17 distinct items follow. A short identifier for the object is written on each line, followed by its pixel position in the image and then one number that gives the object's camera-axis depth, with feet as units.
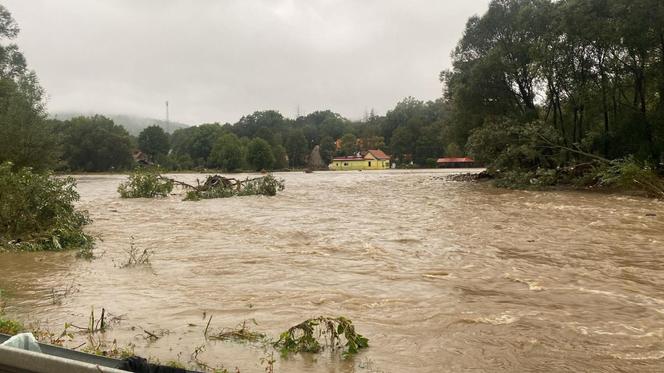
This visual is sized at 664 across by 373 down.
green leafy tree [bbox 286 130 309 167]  378.12
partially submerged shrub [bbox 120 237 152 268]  28.96
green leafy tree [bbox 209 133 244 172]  314.76
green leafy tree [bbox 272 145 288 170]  344.69
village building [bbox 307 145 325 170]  379.14
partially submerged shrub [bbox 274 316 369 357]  15.16
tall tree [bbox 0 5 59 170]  92.79
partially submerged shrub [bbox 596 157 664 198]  66.69
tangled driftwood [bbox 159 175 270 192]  88.63
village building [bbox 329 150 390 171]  334.44
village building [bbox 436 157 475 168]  293.16
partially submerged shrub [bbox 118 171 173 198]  87.35
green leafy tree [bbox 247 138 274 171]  315.99
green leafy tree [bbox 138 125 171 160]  394.11
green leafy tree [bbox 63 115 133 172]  288.30
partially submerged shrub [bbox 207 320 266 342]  16.38
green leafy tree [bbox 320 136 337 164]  388.37
